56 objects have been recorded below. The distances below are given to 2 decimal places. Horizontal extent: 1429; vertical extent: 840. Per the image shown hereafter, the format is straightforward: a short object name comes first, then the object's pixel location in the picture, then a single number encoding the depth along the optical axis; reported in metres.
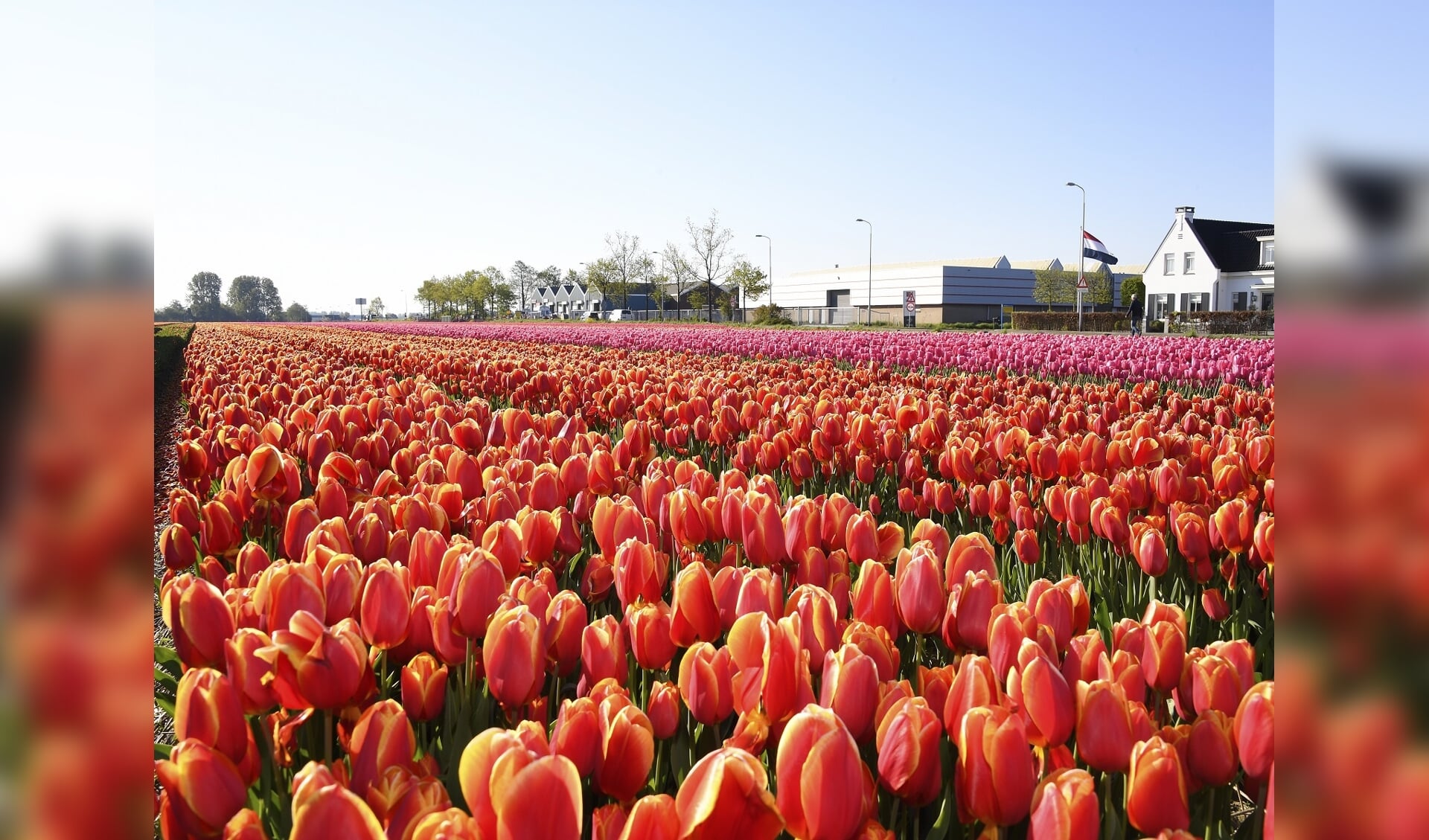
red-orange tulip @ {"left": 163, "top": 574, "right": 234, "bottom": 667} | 1.60
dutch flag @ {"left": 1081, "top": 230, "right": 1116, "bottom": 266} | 47.94
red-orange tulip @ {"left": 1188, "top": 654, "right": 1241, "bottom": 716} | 1.45
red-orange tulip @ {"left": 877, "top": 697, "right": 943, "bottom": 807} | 1.27
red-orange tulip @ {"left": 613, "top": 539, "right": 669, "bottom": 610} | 1.96
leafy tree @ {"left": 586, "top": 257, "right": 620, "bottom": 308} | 99.69
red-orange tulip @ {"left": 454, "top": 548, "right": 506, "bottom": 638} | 1.71
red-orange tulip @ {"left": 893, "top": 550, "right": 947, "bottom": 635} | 1.80
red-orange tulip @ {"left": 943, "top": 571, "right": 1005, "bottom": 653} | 1.75
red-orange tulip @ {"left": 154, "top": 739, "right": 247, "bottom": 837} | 1.20
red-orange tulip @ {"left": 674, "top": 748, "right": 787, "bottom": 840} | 0.97
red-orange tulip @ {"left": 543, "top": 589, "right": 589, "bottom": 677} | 1.72
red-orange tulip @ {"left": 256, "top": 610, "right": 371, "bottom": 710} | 1.44
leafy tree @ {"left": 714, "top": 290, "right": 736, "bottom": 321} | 94.69
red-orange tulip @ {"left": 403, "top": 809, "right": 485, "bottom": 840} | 0.98
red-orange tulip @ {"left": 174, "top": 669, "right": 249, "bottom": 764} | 1.32
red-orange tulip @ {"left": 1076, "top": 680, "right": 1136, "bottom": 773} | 1.32
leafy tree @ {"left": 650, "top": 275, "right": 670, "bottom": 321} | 88.17
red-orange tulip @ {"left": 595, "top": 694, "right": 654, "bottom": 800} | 1.30
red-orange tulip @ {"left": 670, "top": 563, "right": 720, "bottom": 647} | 1.74
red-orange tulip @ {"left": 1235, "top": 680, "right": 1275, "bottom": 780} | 1.29
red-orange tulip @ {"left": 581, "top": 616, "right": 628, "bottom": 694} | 1.60
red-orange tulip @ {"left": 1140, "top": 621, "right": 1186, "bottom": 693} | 1.60
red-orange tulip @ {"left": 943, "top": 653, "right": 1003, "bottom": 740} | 1.34
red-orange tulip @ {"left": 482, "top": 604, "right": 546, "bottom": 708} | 1.54
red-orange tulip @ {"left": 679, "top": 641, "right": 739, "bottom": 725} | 1.50
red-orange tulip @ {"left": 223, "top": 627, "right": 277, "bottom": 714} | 1.46
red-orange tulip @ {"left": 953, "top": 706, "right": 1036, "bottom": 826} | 1.19
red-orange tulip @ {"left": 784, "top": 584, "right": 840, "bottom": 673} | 1.59
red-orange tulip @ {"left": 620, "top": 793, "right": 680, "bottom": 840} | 1.00
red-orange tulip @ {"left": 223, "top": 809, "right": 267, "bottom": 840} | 1.11
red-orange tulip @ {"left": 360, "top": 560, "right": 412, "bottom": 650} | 1.69
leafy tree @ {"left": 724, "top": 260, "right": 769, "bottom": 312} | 91.44
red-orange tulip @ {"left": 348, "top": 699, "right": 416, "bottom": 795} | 1.30
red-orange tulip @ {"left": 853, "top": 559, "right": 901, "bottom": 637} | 1.80
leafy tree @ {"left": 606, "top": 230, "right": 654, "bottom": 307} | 97.31
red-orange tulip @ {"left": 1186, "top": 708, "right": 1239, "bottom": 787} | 1.33
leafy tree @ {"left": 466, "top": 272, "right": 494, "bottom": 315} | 114.69
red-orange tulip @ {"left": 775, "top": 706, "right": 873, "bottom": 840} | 1.05
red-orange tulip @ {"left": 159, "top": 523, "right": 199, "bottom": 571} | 2.42
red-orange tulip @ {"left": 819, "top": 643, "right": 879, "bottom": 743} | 1.35
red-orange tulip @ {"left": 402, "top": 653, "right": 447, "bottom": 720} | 1.61
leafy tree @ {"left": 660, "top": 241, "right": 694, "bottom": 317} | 92.50
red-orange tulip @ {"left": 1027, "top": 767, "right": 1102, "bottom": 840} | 1.06
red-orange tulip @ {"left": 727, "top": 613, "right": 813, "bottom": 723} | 1.40
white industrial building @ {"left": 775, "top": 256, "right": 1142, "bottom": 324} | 93.25
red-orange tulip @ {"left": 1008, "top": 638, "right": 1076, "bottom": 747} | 1.34
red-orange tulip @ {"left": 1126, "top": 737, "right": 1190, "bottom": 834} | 1.18
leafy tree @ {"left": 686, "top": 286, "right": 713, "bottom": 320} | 106.00
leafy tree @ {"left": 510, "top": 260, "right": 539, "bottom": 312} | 126.06
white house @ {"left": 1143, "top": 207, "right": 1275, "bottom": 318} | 61.19
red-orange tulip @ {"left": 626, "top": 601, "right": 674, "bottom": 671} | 1.72
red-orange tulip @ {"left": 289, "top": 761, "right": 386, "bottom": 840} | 0.94
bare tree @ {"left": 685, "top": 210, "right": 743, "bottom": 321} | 84.50
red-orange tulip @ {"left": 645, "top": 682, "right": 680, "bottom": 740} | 1.53
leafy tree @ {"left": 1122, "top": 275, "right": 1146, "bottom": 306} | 79.69
